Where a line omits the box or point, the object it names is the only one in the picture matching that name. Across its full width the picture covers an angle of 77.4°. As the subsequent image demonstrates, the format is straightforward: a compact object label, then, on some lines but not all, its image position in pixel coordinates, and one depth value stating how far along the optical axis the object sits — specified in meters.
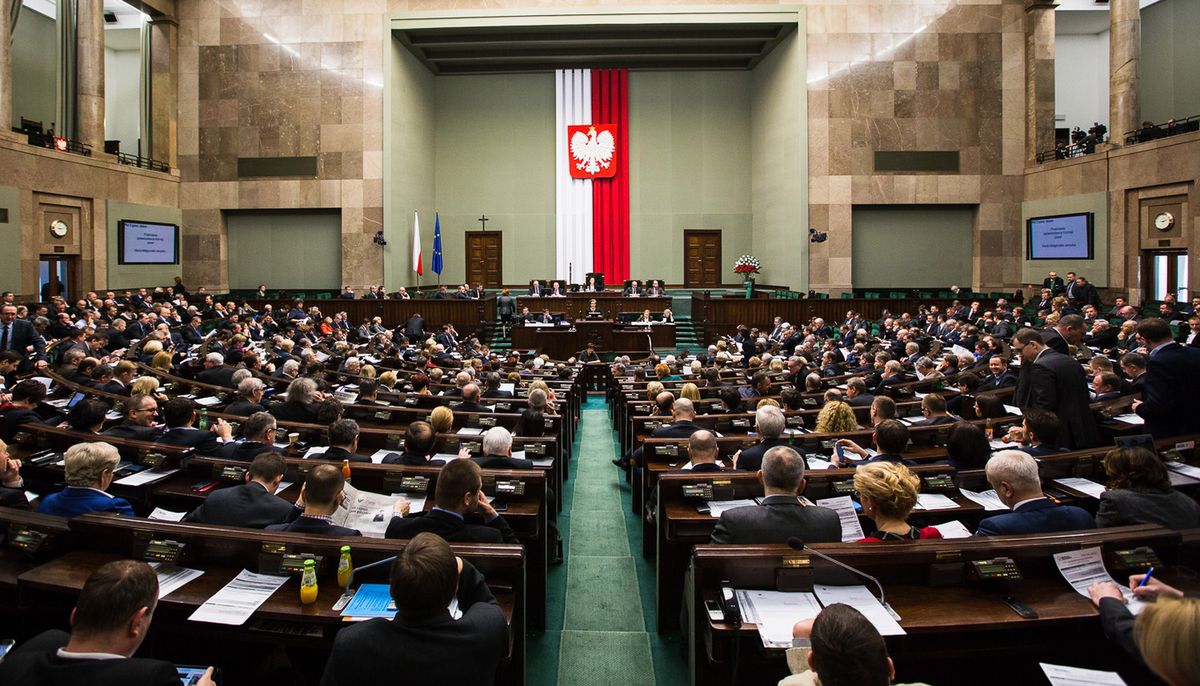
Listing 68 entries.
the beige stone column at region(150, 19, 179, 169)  20.98
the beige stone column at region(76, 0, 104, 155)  18.25
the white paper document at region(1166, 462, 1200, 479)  4.32
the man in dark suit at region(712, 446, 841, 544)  3.21
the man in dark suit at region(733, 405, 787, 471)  4.75
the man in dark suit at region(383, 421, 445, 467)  4.71
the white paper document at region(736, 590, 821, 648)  2.55
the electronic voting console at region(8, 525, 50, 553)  3.22
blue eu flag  22.78
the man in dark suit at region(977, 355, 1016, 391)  7.87
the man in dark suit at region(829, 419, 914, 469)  4.33
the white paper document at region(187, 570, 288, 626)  2.74
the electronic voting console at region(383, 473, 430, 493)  4.29
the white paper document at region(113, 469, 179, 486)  4.48
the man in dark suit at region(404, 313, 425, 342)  16.41
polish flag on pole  21.94
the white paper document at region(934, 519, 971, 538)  3.50
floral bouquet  22.50
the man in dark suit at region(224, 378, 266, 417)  6.56
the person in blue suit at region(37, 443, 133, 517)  3.54
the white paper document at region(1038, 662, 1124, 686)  2.23
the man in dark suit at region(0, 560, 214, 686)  1.97
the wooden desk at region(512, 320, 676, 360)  17.00
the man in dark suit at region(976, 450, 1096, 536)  3.23
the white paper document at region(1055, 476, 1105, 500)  4.14
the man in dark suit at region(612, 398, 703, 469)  5.76
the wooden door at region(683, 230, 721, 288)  24.72
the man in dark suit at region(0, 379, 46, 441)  5.61
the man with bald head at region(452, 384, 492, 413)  6.98
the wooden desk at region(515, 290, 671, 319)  19.41
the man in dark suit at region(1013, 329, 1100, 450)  5.08
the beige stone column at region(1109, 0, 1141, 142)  17.00
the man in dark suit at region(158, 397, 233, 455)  5.08
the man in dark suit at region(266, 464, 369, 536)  3.28
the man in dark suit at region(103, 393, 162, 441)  5.32
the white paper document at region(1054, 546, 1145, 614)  2.90
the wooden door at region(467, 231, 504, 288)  24.77
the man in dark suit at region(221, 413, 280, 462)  4.82
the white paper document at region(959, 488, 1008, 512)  4.05
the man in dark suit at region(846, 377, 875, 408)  7.20
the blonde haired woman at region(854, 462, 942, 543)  3.14
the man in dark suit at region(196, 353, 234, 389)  8.78
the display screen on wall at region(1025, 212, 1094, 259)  18.00
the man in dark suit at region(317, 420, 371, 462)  4.78
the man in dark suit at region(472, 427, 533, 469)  4.74
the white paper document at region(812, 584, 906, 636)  2.59
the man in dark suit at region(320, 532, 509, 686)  2.19
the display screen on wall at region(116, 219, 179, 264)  18.97
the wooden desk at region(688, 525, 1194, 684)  2.71
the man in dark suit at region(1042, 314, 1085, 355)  5.25
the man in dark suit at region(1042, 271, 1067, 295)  16.58
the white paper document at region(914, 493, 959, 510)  4.05
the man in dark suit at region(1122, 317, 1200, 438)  4.98
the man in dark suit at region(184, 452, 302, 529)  3.52
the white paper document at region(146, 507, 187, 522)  3.91
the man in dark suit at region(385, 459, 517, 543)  3.28
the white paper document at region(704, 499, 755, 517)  4.02
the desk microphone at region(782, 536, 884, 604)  2.77
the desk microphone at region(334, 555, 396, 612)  2.82
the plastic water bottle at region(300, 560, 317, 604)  2.83
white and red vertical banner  24.33
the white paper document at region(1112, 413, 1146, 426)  5.79
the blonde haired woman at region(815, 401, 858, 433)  5.58
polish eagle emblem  24.33
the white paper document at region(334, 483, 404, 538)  3.66
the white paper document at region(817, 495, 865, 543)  3.54
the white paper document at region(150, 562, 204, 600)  2.94
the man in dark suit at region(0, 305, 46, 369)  10.76
